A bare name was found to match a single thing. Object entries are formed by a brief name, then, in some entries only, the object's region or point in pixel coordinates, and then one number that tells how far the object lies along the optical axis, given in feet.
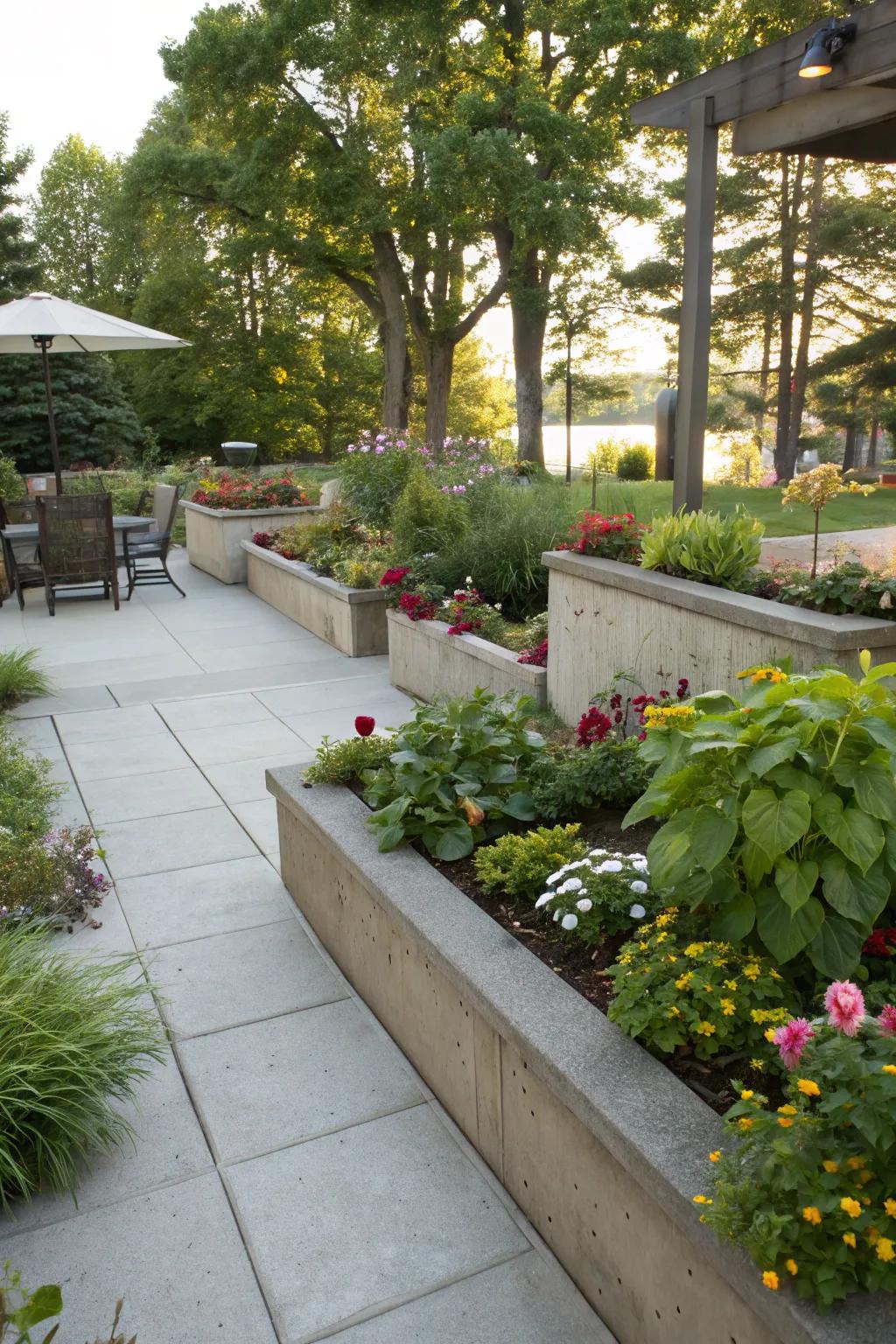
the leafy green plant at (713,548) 13.11
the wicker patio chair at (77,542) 27.68
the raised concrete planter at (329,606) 23.40
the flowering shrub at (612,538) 15.19
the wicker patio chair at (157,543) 30.89
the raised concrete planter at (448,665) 16.97
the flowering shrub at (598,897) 7.77
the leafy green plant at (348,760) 11.23
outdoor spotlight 12.78
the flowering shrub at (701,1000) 6.24
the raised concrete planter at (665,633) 10.93
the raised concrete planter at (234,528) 32.76
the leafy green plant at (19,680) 19.79
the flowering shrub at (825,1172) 4.50
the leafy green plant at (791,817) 6.29
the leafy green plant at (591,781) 10.09
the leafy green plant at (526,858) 8.71
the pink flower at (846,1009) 5.02
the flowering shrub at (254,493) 33.81
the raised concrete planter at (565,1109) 5.13
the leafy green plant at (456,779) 9.67
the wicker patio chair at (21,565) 29.55
